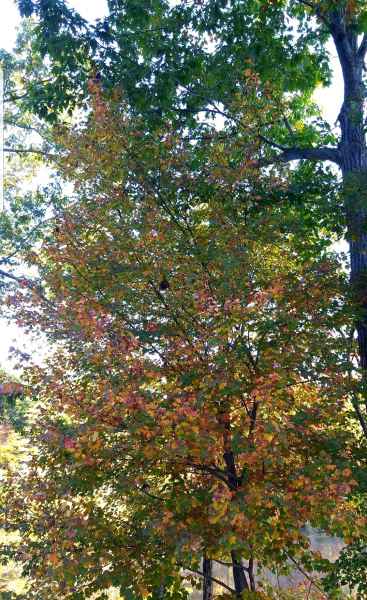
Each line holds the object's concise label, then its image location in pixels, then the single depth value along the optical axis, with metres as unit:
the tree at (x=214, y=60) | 7.16
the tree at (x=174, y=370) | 4.22
